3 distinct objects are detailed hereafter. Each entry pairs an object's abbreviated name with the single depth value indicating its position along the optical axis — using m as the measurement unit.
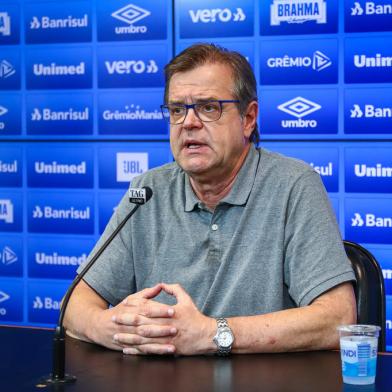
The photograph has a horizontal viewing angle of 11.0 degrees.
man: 3.28
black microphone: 3.03
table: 3.00
